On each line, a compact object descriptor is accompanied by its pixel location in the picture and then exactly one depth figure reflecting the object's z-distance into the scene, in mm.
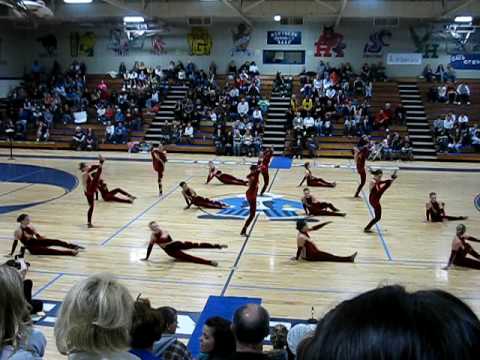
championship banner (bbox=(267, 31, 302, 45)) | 34103
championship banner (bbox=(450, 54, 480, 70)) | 32625
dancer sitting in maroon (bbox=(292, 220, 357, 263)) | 10562
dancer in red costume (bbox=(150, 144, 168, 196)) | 17000
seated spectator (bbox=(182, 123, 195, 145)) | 29094
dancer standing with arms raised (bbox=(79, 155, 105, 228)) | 13164
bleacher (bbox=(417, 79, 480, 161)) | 29484
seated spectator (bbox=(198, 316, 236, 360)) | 3991
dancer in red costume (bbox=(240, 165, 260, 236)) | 12344
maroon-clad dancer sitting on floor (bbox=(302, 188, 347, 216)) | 14477
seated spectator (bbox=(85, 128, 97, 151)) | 28969
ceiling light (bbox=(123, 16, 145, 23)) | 28828
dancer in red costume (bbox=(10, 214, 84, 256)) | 10703
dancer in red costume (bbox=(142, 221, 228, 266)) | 10500
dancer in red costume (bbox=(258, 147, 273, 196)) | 16434
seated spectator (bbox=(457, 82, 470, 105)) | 30266
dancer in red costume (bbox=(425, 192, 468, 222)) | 14050
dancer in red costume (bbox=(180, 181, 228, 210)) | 15291
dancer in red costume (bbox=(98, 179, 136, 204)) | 16266
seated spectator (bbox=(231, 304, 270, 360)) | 3760
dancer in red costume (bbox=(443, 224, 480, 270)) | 10289
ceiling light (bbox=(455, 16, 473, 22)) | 27278
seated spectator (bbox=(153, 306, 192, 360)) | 3992
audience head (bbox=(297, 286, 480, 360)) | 817
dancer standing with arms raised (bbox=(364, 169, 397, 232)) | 12625
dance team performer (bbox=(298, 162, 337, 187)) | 18922
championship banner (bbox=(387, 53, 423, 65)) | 33500
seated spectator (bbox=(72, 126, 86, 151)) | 28875
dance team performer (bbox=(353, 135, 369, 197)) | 17031
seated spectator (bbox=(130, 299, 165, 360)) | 3344
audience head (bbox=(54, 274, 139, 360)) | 2336
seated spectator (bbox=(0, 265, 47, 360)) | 2184
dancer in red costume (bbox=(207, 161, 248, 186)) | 19005
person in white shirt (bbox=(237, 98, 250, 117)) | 30391
